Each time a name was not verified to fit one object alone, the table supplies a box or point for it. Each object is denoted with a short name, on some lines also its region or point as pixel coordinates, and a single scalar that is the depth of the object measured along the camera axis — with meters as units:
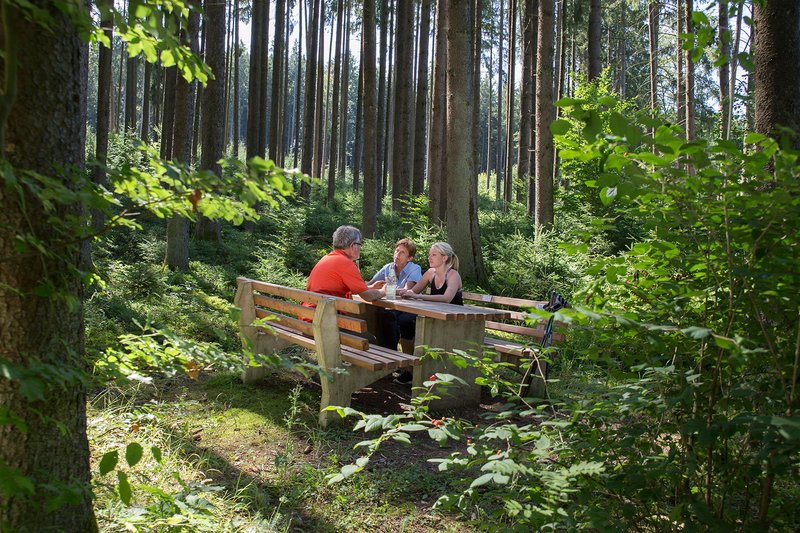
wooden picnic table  5.03
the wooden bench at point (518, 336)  5.27
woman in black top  6.18
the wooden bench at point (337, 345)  4.52
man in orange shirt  5.32
